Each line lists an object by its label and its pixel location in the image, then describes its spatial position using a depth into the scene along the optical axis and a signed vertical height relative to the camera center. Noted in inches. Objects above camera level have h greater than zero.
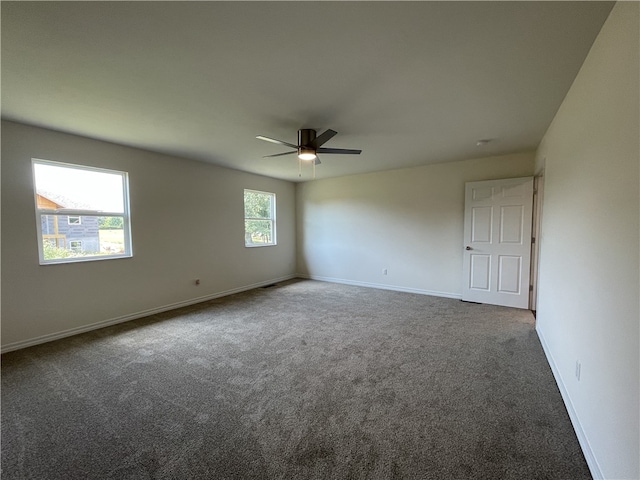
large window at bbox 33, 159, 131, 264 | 120.3 +6.3
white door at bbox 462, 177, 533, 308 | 159.8 -11.1
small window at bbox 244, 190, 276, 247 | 221.5 +5.4
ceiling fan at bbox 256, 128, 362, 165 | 113.4 +33.2
